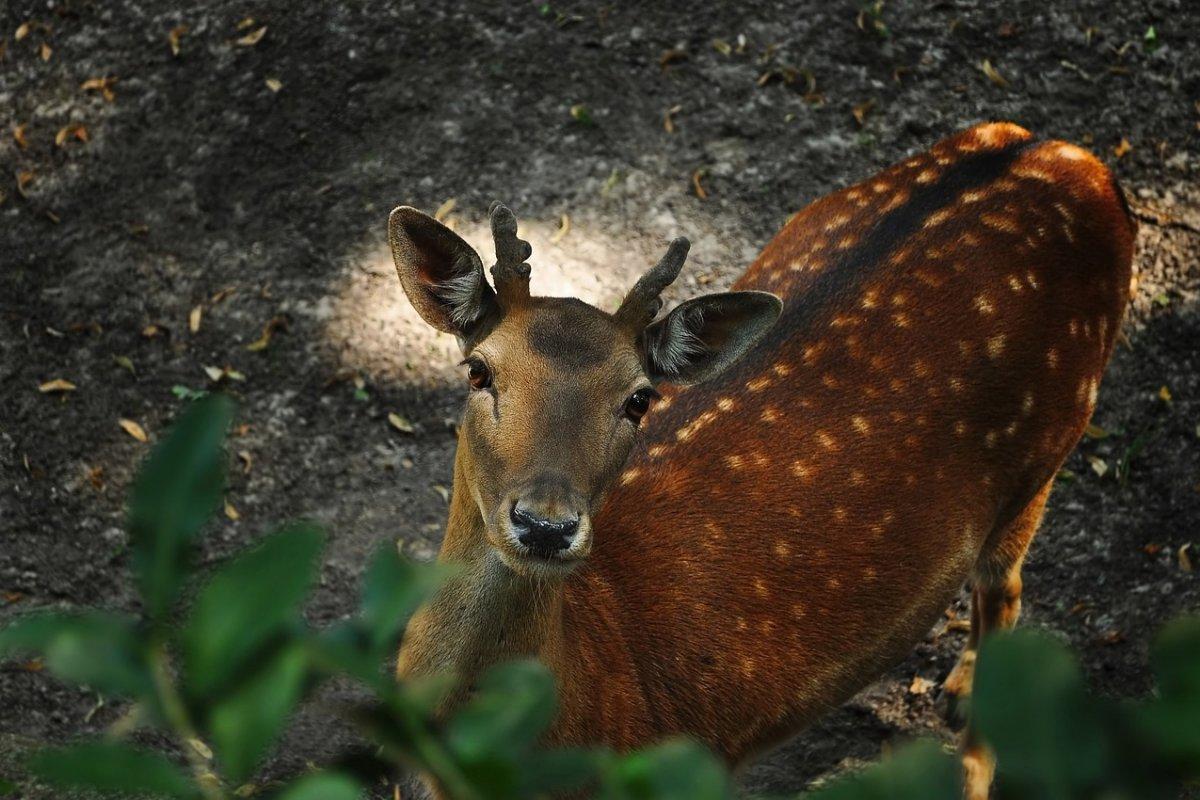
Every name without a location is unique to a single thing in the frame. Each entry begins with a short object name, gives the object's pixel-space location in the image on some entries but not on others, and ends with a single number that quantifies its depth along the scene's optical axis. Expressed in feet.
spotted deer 21.81
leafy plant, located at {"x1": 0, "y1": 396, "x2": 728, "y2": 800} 4.91
